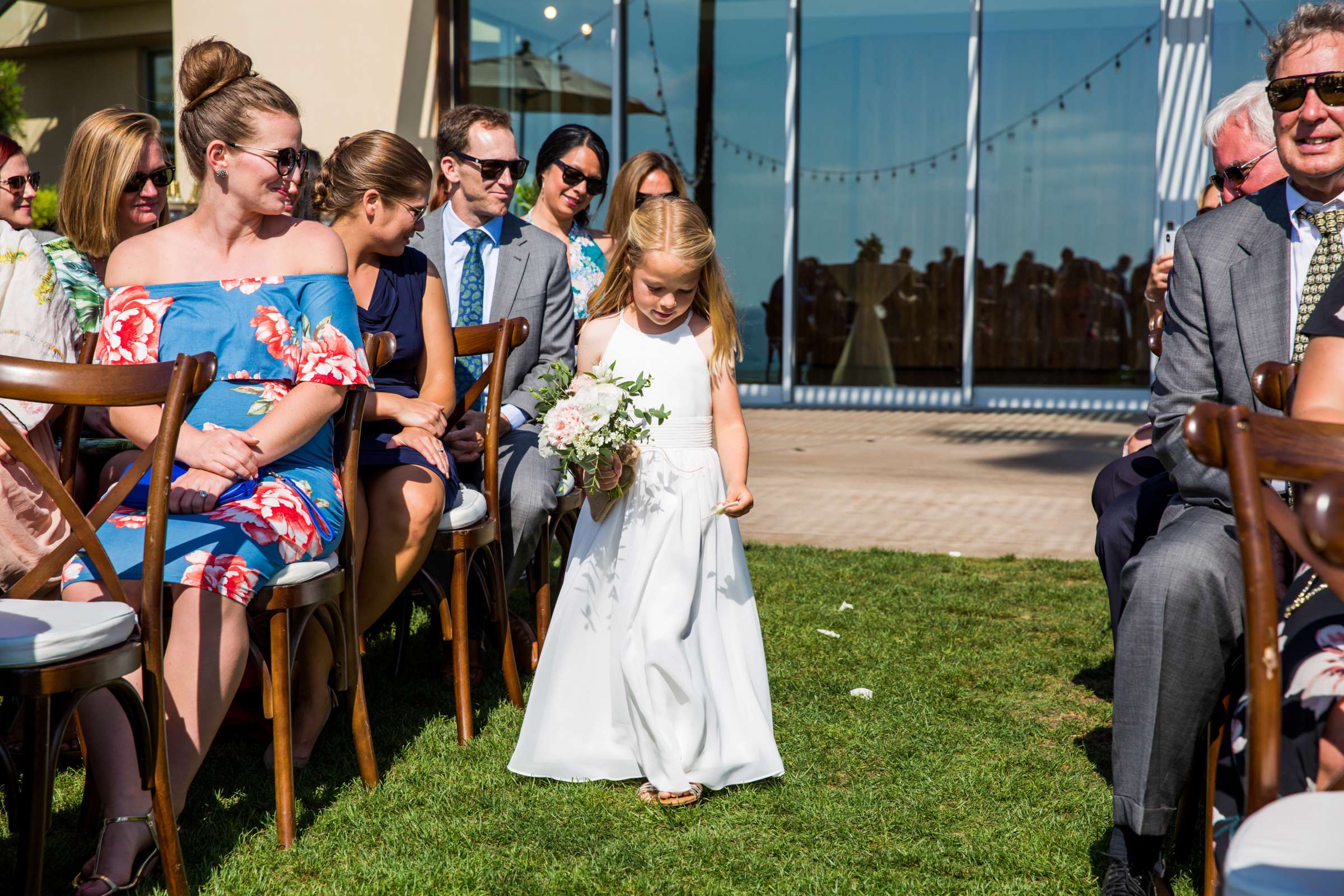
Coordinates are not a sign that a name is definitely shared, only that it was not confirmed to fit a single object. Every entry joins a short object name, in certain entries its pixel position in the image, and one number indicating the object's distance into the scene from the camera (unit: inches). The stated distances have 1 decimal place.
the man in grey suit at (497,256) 173.0
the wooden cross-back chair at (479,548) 138.8
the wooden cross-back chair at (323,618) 108.9
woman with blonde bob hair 149.2
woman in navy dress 132.4
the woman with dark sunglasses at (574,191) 199.3
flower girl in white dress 122.2
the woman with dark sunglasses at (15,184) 151.8
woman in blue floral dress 110.4
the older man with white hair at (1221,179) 126.5
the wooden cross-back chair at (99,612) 84.0
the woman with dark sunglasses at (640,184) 211.2
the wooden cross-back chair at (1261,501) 59.8
